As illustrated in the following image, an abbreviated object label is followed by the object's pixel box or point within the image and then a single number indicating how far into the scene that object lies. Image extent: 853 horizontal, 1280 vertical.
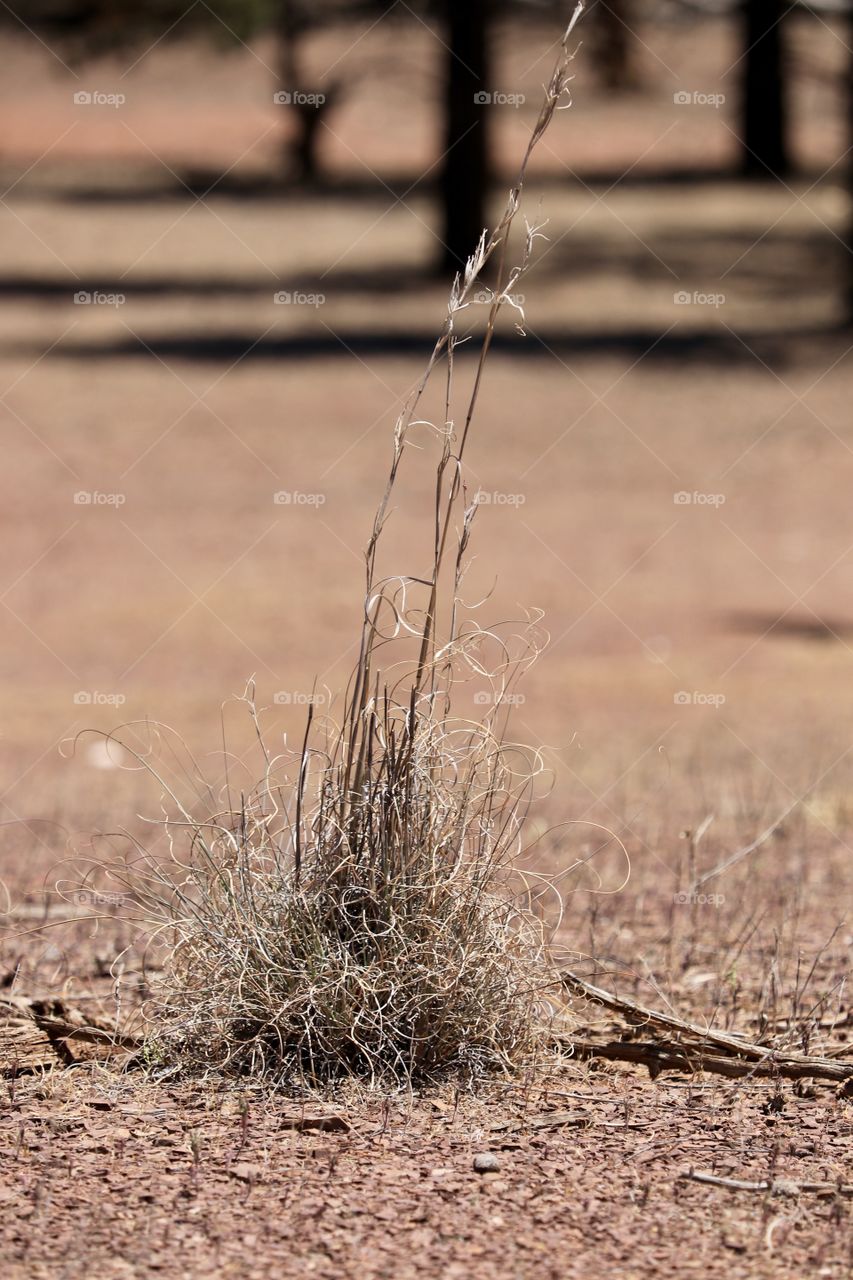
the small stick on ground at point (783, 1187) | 5.56
